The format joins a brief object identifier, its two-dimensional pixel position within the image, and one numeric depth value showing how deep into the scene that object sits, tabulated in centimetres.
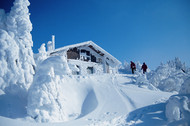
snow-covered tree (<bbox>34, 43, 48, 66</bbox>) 1230
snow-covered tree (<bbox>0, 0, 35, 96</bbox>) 777
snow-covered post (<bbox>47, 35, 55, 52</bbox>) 1848
